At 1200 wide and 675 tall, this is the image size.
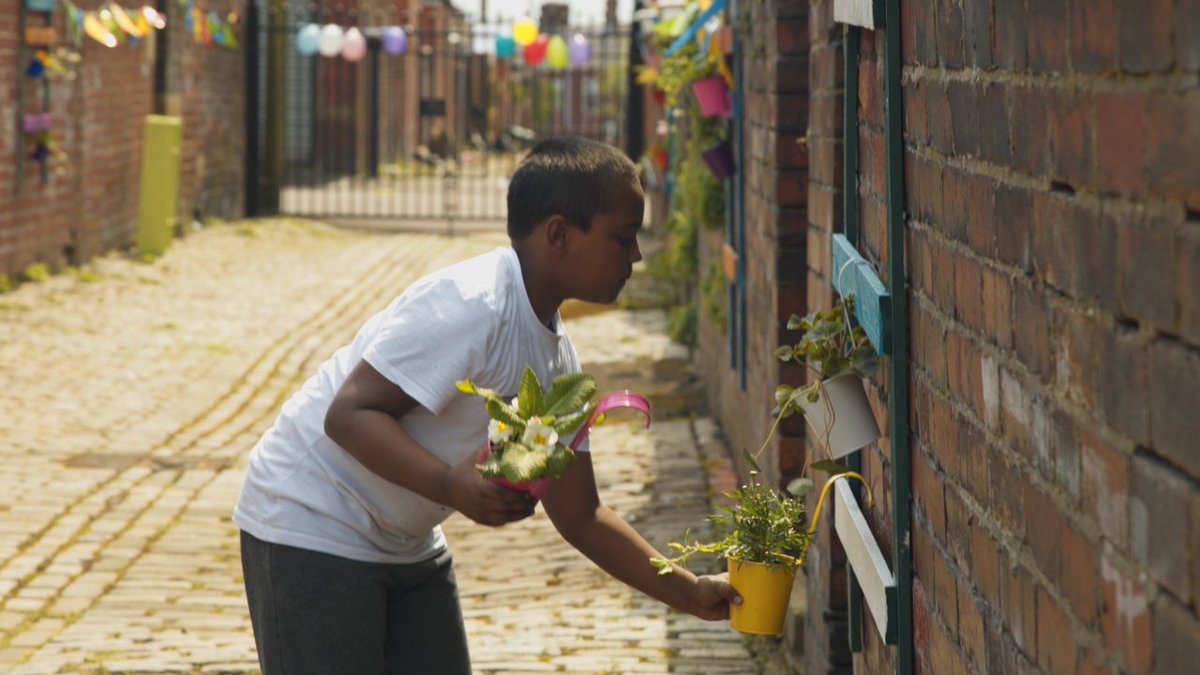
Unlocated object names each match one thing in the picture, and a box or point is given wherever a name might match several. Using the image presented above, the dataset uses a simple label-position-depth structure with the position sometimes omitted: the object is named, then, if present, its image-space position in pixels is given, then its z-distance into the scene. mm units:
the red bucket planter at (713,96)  6723
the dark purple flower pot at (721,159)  6656
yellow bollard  15000
